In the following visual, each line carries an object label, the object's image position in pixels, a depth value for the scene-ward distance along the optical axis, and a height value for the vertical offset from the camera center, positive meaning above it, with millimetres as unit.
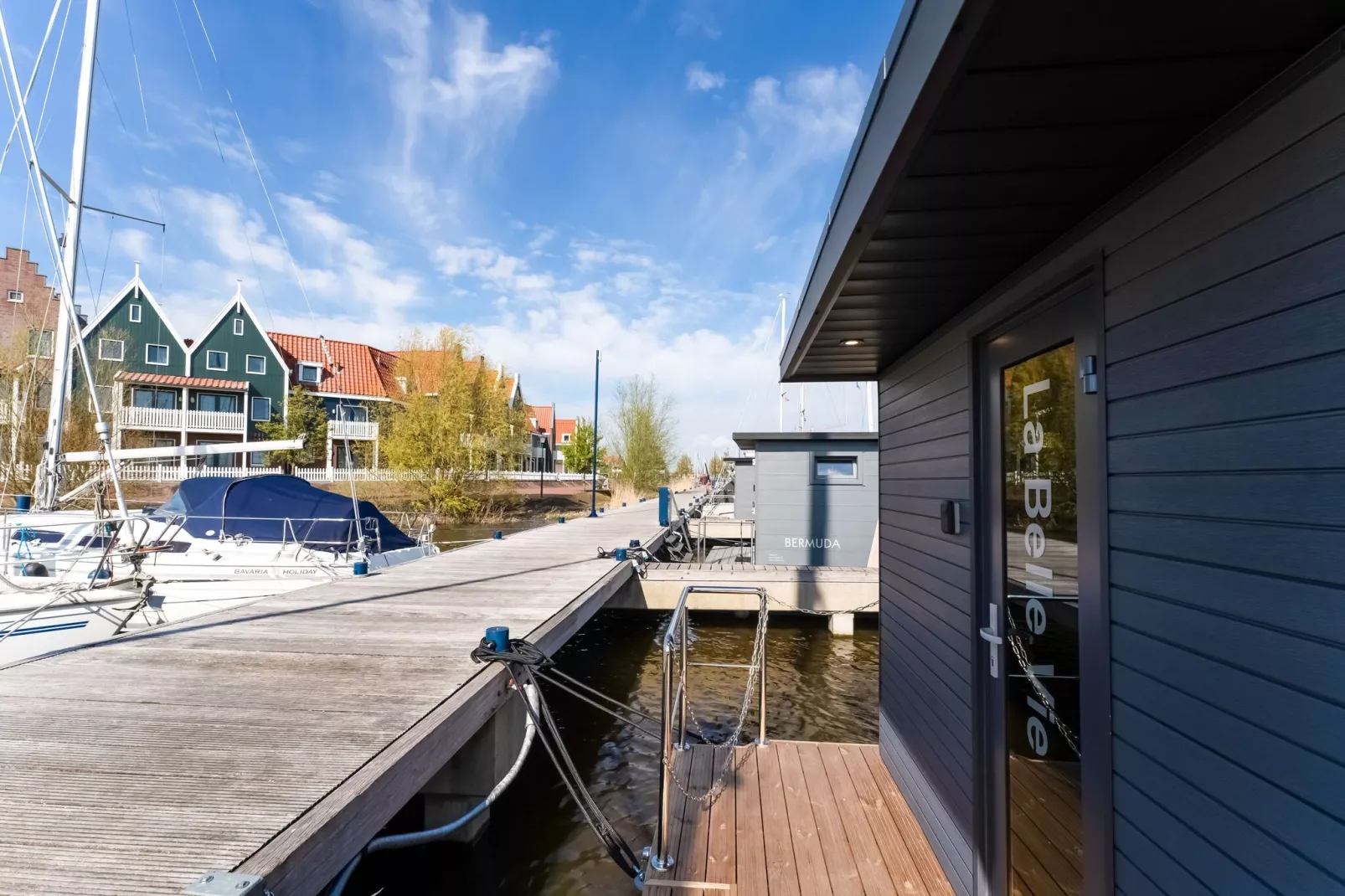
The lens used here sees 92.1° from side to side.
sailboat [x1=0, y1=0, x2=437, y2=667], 6590 -1066
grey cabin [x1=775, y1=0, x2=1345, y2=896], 1169 +171
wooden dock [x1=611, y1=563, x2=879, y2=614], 9086 -1692
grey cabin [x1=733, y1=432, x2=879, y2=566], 11078 -482
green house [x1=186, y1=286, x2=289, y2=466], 28359 +4206
